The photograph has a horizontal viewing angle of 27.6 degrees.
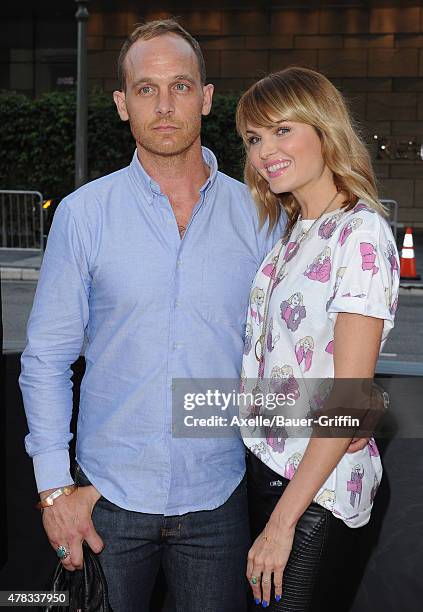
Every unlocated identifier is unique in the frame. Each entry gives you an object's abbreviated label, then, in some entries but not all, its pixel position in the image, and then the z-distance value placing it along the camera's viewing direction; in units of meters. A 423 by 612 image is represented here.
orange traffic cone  12.45
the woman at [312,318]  1.79
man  2.03
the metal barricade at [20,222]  14.50
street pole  13.53
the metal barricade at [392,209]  14.54
